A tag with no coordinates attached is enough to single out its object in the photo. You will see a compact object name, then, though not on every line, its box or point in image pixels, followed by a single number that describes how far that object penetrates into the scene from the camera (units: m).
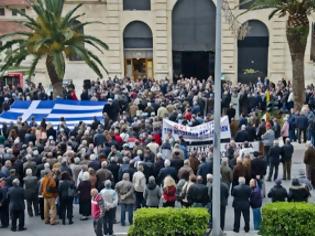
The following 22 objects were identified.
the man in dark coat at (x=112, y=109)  30.13
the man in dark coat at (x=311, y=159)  21.48
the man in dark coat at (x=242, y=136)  24.22
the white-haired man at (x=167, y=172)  19.75
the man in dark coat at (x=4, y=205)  18.61
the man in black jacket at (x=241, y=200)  17.56
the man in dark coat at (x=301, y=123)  26.47
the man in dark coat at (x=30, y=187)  19.12
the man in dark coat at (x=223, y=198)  17.55
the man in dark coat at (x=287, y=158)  22.12
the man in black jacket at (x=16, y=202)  18.36
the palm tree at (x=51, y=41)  31.56
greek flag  28.83
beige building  46.50
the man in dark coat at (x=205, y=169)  19.52
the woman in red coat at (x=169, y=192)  18.23
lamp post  16.30
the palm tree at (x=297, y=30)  28.09
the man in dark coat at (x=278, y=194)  17.55
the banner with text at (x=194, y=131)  23.84
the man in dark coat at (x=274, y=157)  22.12
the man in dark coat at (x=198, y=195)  17.53
